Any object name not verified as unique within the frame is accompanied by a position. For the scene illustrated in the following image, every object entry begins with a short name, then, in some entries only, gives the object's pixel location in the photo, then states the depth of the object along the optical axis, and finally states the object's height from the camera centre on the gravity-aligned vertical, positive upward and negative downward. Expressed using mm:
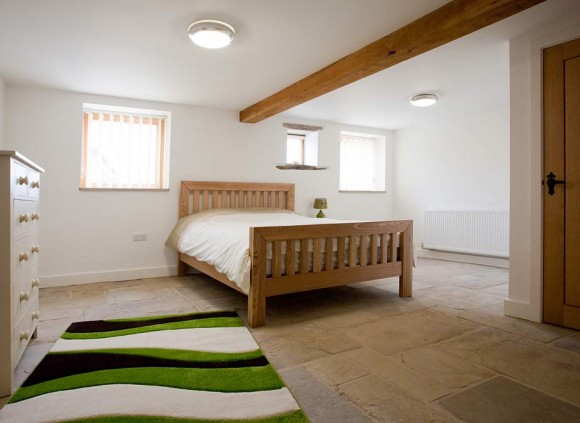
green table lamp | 5020 +178
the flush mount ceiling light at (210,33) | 2279 +1186
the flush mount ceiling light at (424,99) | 3902 +1315
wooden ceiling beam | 1891 +1137
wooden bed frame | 2367 -317
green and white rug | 1312 -729
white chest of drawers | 1440 -209
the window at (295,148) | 5344 +1024
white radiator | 4461 -169
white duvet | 2445 -179
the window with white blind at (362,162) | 5754 +919
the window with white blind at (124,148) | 3916 +743
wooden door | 2270 +237
